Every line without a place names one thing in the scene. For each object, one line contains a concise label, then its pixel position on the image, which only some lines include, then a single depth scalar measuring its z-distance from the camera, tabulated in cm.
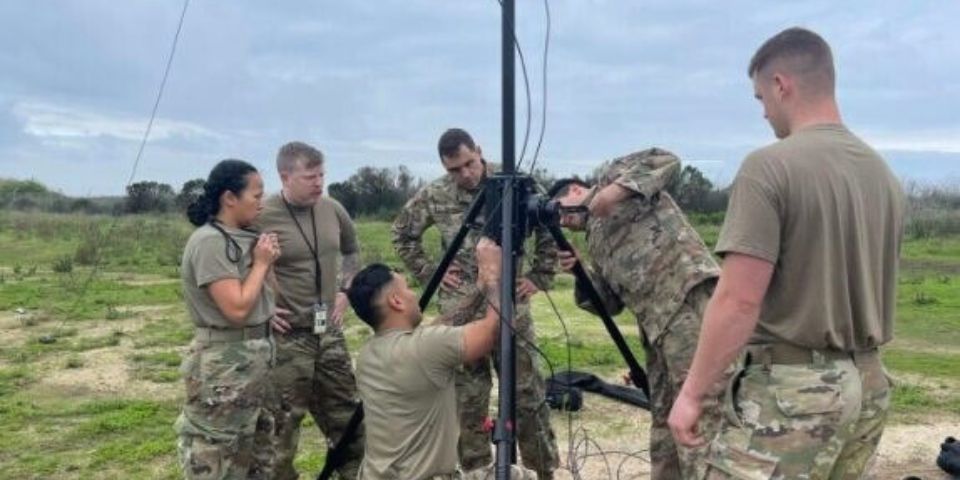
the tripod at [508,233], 331
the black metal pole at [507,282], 330
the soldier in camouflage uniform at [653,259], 381
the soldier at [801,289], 254
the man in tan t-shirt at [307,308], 465
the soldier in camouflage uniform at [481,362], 483
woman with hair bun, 390
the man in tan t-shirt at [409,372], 332
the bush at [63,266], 1780
